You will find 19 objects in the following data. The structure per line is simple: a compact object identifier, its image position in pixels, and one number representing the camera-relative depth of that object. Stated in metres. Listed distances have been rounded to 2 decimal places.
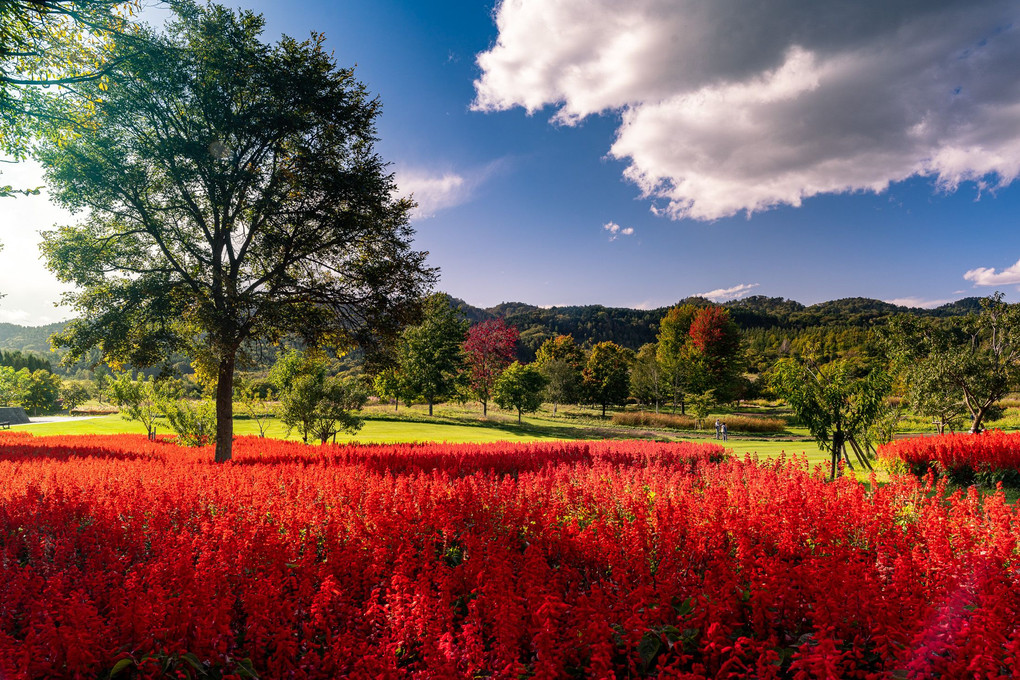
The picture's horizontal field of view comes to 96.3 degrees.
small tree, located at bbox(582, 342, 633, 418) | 58.75
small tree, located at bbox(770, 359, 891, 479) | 13.20
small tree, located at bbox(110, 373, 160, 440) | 21.45
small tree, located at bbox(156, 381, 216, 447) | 19.44
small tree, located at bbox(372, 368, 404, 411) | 44.19
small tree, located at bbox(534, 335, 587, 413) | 52.56
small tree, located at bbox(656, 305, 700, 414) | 56.31
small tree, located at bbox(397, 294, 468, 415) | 45.31
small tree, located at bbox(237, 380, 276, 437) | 21.27
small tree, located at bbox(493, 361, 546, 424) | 39.09
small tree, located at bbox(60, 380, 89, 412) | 64.38
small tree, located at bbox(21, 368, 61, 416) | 57.81
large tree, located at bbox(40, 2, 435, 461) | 13.15
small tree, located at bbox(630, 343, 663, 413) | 53.53
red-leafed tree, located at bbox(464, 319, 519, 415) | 57.66
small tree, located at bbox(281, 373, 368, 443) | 18.77
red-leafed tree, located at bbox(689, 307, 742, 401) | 66.88
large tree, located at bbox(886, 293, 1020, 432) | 21.50
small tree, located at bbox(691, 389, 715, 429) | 38.34
